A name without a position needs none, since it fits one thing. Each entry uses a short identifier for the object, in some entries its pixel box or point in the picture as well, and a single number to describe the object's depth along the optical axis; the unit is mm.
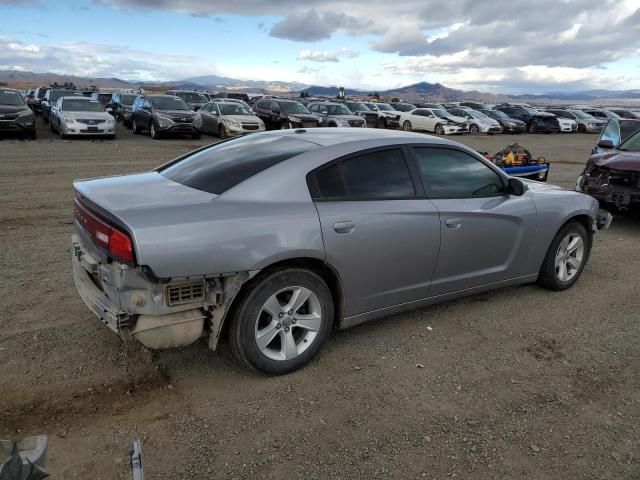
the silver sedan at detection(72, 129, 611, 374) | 3014
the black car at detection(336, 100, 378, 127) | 31048
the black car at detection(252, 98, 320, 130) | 21922
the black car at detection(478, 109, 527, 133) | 31562
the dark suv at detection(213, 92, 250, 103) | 36775
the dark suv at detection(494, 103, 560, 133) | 33188
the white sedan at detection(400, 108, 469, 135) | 27438
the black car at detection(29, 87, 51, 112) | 31822
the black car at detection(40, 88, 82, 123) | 22975
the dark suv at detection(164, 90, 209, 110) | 28709
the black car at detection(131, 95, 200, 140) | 18922
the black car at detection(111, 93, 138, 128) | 23798
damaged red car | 7191
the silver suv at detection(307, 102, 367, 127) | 22891
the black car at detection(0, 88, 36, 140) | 16484
